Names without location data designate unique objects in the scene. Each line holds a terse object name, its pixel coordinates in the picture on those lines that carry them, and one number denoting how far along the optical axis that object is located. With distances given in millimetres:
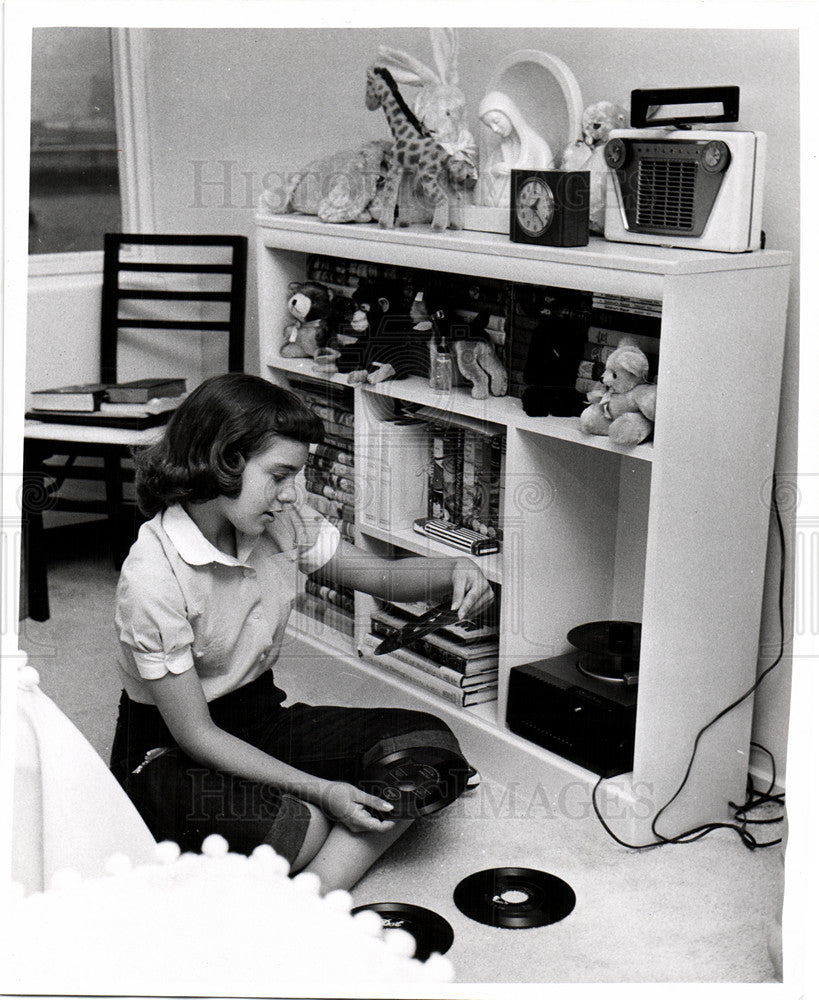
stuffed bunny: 1956
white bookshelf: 1620
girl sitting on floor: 1527
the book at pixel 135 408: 2455
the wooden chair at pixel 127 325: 2451
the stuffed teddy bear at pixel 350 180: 2090
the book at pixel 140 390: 2482
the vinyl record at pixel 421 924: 1485
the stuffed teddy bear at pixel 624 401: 1656
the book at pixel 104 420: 2451
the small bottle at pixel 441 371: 2023
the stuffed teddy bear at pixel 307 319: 2256
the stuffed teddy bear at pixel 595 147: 1814
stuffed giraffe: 1946
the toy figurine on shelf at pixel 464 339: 1971
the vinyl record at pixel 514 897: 1548
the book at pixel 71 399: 2467
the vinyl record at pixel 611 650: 1832
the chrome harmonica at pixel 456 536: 1996
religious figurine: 1896
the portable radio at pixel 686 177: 1609
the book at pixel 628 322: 1780
